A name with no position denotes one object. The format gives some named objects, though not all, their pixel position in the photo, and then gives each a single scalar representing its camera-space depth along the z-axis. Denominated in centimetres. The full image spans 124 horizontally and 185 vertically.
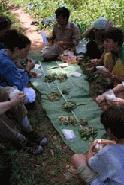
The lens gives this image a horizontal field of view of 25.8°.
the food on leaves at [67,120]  358
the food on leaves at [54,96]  403
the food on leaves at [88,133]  336
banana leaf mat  338
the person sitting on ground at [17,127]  304
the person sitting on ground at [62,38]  499
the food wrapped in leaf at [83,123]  356
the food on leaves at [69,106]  382
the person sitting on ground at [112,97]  335
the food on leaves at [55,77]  443
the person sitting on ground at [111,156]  237
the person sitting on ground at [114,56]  383
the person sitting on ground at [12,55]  320
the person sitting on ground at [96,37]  444
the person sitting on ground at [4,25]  382
